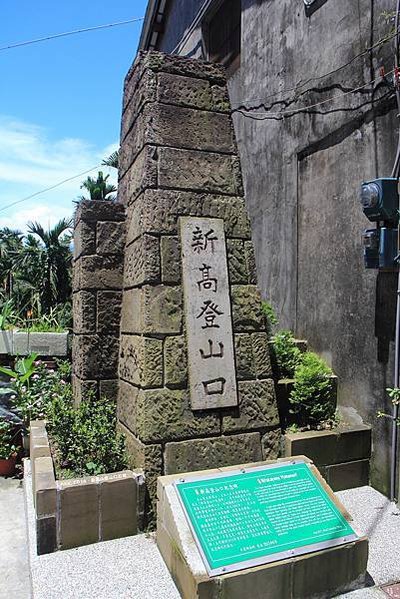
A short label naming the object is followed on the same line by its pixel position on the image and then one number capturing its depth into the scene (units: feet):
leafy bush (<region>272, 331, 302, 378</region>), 18.24
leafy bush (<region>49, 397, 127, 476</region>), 13.57
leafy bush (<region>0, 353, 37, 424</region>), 19.29
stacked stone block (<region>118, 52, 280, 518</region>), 13.46
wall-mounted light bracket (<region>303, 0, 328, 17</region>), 20.20
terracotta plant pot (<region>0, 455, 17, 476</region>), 18.21
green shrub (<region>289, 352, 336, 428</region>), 16.79
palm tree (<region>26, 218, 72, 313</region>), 44.96
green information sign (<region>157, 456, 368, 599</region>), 9.53
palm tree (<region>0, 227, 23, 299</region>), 49.37
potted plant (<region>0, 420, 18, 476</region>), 18.22
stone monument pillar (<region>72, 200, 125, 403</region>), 16.37
